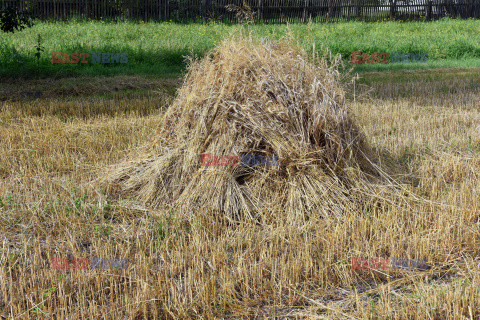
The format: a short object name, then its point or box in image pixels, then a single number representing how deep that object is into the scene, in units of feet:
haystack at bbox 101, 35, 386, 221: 13.48
